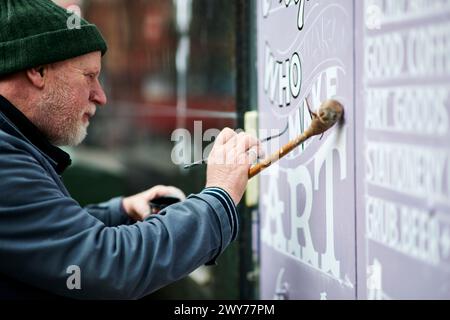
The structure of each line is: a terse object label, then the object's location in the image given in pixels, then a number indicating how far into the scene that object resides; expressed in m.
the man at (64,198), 1.61
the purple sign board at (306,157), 1.76
